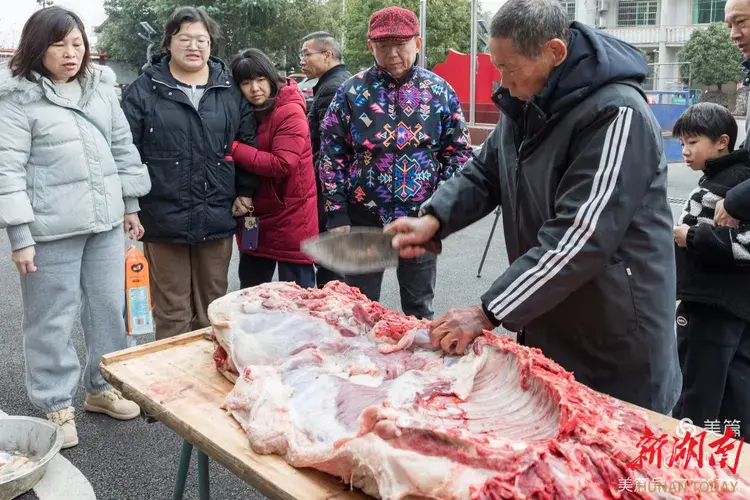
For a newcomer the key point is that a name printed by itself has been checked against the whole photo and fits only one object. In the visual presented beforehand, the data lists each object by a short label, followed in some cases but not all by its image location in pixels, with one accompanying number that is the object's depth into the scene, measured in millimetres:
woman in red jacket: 4422
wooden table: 1855
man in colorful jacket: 4195
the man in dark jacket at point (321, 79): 5332
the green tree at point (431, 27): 28438
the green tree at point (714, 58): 26016
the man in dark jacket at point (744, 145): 3037
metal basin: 3371
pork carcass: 1654
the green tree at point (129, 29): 32406
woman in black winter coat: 4086
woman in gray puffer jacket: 3445
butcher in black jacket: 2096
